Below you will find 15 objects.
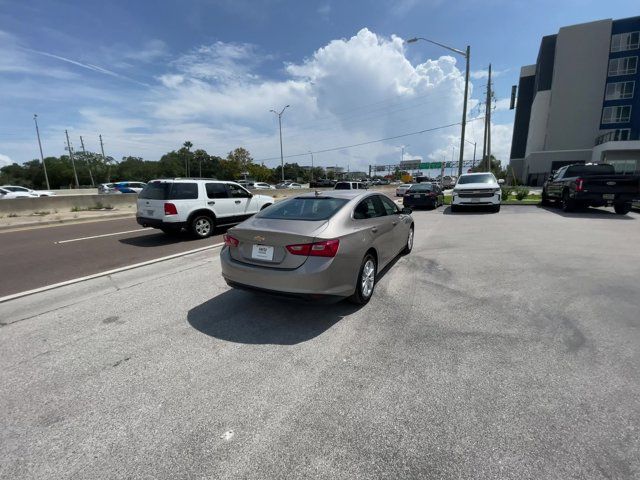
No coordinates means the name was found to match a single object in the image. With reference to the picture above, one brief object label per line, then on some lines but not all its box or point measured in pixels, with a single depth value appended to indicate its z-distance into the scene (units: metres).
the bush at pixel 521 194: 19.64
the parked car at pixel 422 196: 16.92
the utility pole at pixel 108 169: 78.34
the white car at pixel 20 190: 26.00
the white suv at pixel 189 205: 8.80
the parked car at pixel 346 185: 23.06
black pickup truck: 11.94
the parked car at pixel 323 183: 55.31
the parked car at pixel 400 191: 30.65
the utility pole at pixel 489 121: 27.68
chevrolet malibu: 3.64
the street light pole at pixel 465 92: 19.58
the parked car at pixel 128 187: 32.15
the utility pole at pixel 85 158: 77.25
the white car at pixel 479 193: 14.46
